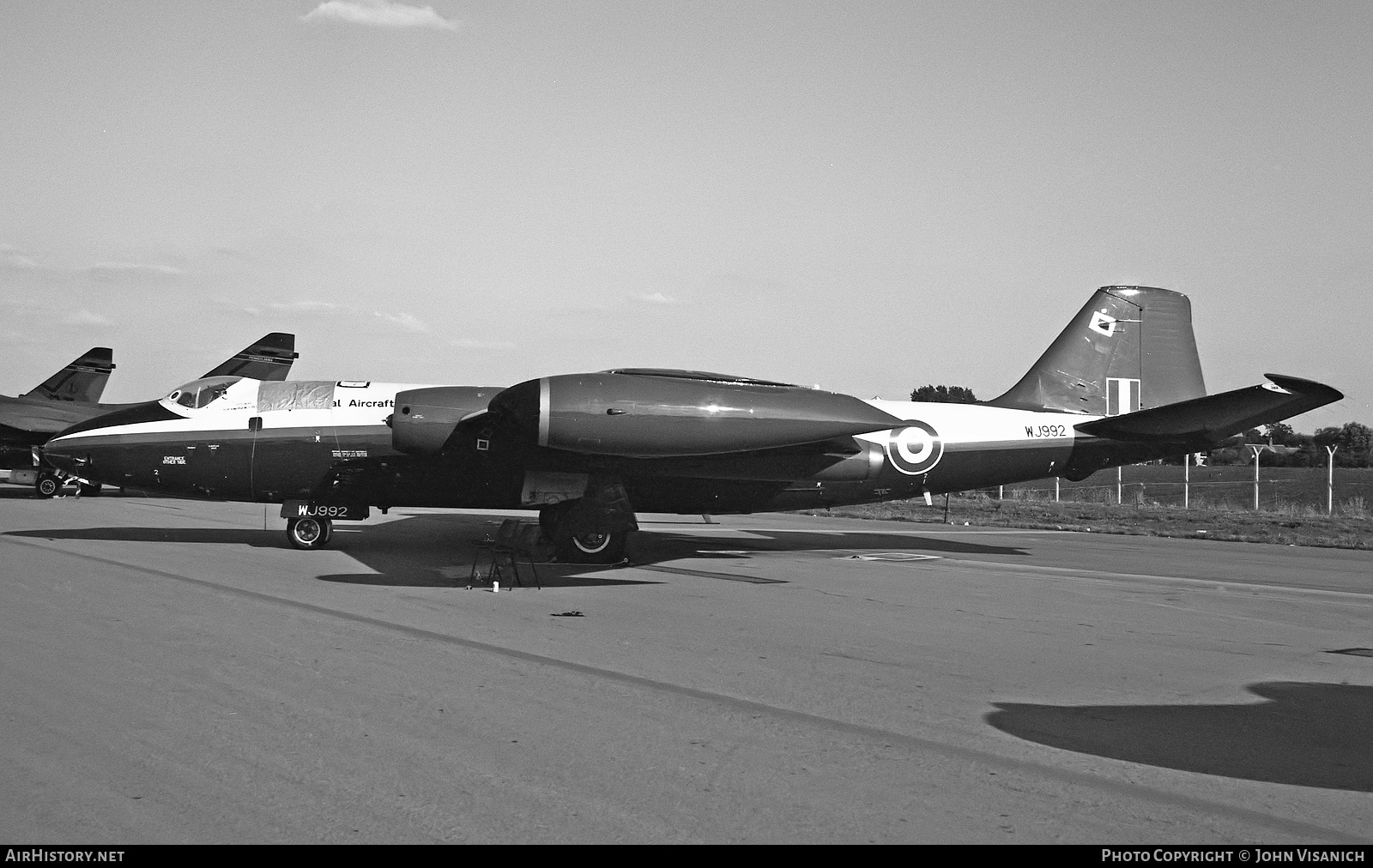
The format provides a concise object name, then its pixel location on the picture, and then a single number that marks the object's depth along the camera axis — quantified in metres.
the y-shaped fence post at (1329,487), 27.05
